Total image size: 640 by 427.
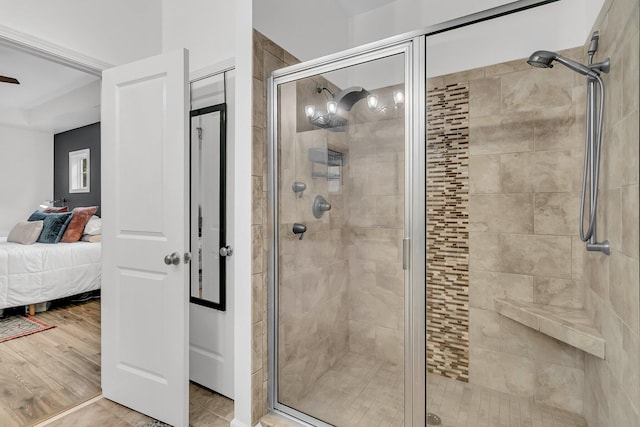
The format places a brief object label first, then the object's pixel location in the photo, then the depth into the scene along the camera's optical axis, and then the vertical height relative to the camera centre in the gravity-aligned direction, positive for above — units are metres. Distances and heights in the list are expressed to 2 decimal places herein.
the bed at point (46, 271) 3.39 -0.64
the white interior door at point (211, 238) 2.03 -0.17
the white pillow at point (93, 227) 4.36 -0.20
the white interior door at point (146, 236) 1.73 -0.14
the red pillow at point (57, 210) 5.05 +0.02
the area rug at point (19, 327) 2.97 -1.07
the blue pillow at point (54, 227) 4.11 -0.19
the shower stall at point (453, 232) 1.41 -0.11
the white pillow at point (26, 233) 4.11 -0.26
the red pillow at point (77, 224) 4.20 -0.16
